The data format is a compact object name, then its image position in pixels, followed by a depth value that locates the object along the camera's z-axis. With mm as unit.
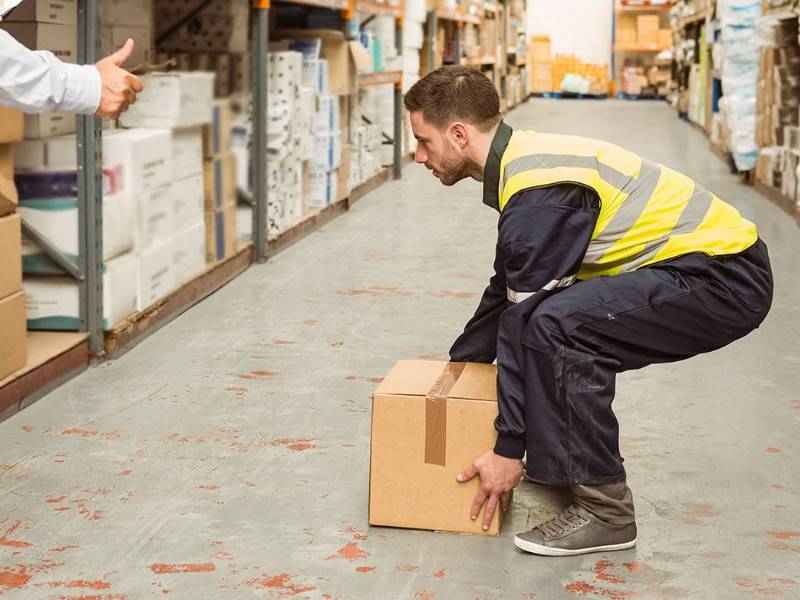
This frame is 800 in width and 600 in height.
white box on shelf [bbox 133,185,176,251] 4672
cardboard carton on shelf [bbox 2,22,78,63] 4047
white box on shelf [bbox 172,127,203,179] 5059
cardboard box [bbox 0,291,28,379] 3727
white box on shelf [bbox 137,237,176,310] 4715
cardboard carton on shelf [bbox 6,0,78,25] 4023
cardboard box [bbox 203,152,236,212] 5633
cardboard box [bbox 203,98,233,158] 5555
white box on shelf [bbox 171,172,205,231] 5113
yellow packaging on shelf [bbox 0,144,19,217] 3736
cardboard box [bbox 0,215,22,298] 3711
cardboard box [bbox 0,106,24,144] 3686
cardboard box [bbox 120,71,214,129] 4941
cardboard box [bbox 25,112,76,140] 4164
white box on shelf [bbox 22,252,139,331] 4301
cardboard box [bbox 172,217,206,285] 5180
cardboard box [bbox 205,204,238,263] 5754
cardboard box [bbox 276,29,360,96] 7586
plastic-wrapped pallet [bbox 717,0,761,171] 10227
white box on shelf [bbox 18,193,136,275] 4184
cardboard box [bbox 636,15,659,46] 24703
